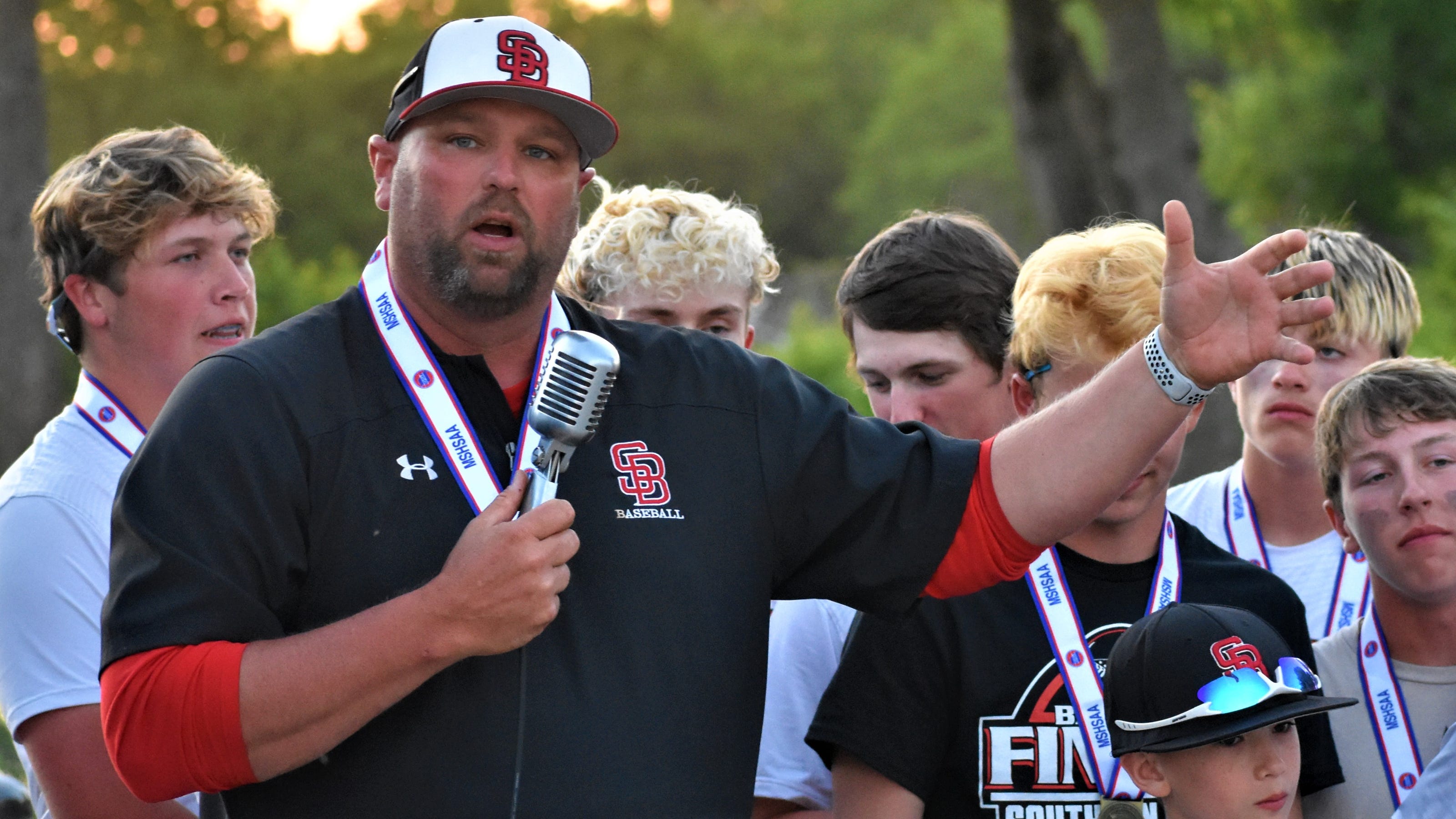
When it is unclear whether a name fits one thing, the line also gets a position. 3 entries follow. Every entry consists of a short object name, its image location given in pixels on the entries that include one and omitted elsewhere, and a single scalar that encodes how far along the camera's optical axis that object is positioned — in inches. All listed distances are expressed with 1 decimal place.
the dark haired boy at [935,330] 333.1
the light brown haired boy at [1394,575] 283.0
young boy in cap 239.6
